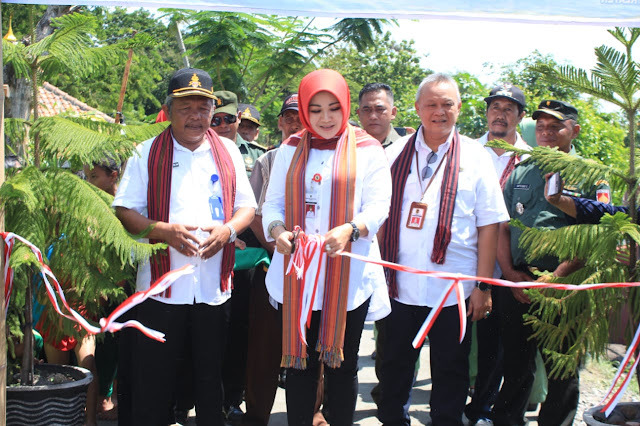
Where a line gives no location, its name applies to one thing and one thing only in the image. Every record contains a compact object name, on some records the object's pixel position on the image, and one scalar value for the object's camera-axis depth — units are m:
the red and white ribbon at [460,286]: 3.33
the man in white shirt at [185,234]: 3.91
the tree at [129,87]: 17.97
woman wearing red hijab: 3.82
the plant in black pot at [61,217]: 3.57
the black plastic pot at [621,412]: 3.49
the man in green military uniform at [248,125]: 6.40
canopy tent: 3.37
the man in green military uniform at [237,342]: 4.96
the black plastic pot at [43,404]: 3.56
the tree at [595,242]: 3.52
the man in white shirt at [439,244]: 4.02
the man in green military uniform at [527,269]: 4.27
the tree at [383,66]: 30.20
